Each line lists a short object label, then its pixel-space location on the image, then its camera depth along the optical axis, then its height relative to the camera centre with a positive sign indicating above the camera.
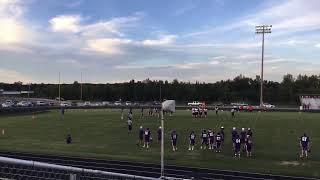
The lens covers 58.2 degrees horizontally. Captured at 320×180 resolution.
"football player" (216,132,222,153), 18.94 -3.00
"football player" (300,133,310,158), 16.93 -2.96
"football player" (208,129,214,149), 19.30 -2.89
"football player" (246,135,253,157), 17.90 -3.10
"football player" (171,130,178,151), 19.27 -3.01
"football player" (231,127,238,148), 18.09 -2.38
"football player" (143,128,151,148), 20.22 -3.02
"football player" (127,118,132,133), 26.89 -2.88
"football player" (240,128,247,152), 18.15 -2.53
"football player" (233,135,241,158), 17.73 -3.08
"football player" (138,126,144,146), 20.80 -2.97
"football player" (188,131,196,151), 19.29 -3.05
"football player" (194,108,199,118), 36.77 -2.18
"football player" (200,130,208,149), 19.44 -3.00
